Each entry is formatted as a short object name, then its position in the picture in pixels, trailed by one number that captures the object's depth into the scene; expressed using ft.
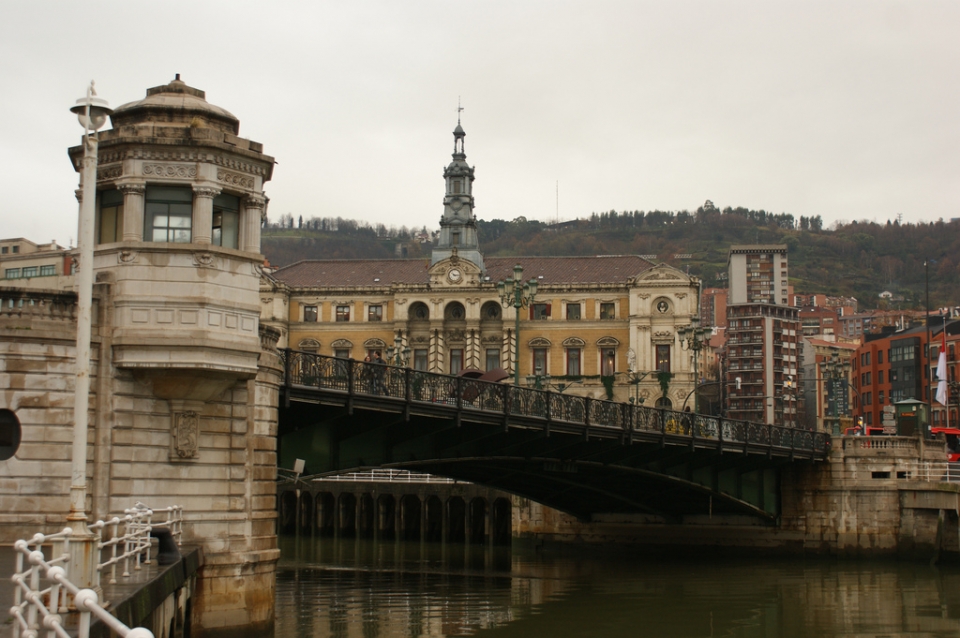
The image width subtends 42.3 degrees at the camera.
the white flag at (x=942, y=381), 271.90
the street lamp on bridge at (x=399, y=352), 204.14
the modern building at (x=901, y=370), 386.32
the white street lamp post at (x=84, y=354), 48.32
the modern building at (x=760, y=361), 549.95
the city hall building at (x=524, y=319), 346.54
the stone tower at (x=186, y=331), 76.79
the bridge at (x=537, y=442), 106.42
